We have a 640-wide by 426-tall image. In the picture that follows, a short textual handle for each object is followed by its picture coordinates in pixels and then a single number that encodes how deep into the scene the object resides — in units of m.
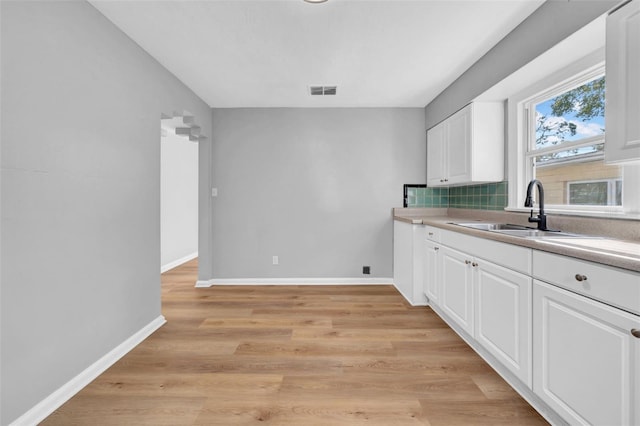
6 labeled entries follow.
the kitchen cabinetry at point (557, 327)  1.12
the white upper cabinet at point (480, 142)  2.91
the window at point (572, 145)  2.01
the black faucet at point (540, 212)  2.06
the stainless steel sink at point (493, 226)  2.47
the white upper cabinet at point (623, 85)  1.35
